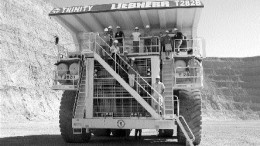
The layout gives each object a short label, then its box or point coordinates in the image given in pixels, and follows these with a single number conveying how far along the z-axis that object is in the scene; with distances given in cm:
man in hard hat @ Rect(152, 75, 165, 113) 970
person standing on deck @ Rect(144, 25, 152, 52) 1118
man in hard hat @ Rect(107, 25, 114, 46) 1134
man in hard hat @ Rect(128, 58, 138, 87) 1009
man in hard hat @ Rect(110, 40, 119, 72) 1033
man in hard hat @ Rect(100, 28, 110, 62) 1142
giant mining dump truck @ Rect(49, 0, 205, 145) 970
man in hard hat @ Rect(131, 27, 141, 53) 1139
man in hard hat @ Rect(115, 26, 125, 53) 1134
